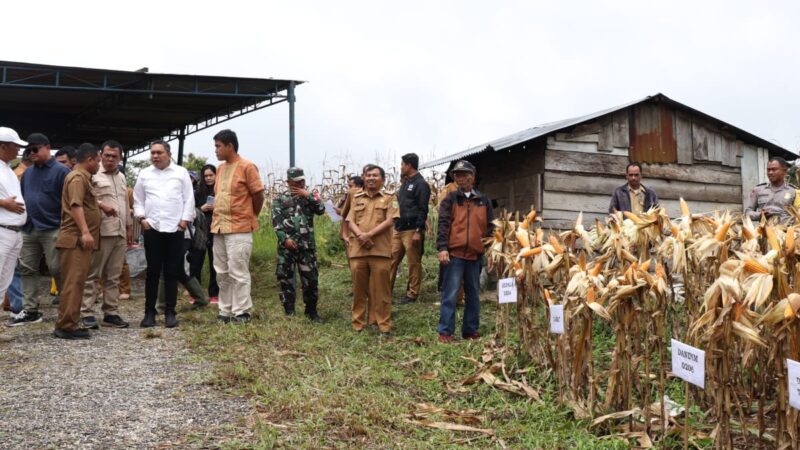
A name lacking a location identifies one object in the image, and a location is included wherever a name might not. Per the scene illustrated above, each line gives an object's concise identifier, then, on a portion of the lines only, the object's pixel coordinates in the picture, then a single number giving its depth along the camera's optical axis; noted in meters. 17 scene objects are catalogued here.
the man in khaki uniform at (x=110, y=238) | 7.60
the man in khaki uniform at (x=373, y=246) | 7.52
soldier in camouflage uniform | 8.15
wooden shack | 9.68
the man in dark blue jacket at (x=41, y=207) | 7.56
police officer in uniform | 7.66
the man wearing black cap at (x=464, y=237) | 7.10
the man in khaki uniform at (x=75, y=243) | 6.73
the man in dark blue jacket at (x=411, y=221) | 8.90
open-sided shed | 12.24
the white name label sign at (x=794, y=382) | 2.97
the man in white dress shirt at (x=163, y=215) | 7.47
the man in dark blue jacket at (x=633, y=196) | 7.96
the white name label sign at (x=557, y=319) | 4.78
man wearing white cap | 6.57
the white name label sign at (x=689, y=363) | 3.40
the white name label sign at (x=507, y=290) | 5.77
